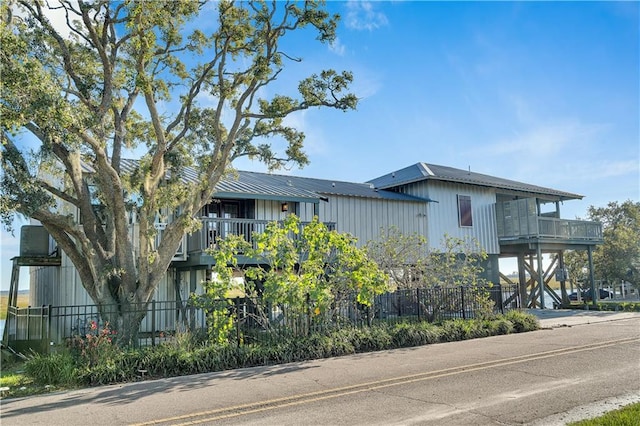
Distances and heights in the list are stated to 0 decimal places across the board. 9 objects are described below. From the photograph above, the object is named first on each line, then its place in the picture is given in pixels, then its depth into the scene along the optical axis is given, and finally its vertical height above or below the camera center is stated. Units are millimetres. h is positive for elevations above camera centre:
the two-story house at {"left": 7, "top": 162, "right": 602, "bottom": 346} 17203 +2454
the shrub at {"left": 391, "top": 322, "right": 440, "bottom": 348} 13406 -1656
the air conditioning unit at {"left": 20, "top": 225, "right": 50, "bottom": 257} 16078 +1425
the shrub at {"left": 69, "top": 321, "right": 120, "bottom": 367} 9703 -1222
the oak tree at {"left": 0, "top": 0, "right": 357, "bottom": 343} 10328 +4065
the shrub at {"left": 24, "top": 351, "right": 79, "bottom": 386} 9266 -1537
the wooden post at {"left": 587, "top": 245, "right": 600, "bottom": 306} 25056 -762
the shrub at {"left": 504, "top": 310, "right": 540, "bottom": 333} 15953 -1664
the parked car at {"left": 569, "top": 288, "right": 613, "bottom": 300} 38075 -2292
